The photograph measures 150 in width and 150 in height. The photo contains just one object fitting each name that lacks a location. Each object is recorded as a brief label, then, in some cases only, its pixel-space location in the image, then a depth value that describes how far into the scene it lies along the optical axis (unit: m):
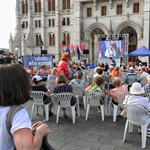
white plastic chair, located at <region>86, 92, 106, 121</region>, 5.06
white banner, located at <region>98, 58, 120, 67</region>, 20.28
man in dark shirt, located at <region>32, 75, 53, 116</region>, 5.26
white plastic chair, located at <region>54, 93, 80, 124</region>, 4.94
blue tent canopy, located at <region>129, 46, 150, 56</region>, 14.27
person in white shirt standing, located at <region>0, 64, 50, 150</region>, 1.29
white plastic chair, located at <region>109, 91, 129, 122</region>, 4.91
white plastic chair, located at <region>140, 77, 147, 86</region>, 8.03
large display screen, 19.84
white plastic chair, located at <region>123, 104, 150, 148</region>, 3.54
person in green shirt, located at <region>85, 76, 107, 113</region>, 5.18
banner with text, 9.06
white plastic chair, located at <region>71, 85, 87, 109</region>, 6.05
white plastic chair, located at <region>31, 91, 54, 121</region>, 5.15
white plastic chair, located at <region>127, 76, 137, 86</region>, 8.38
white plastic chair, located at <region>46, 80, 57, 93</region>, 7.18
